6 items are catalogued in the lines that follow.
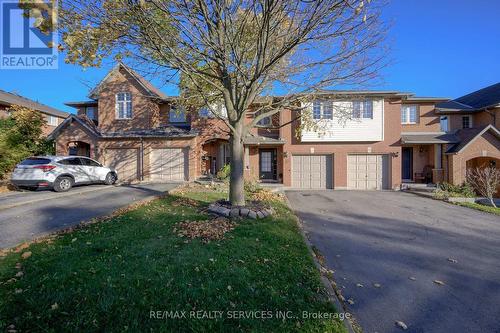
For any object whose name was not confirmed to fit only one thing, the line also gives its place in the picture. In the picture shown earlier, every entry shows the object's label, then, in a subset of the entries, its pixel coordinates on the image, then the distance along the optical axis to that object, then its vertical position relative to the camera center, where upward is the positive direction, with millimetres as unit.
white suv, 12234 -343
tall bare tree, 5996 +3356
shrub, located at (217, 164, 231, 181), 16688 -599
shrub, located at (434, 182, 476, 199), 15352 -1710
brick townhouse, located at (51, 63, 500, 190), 17812 +1488
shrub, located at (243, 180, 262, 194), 14284 -1262
